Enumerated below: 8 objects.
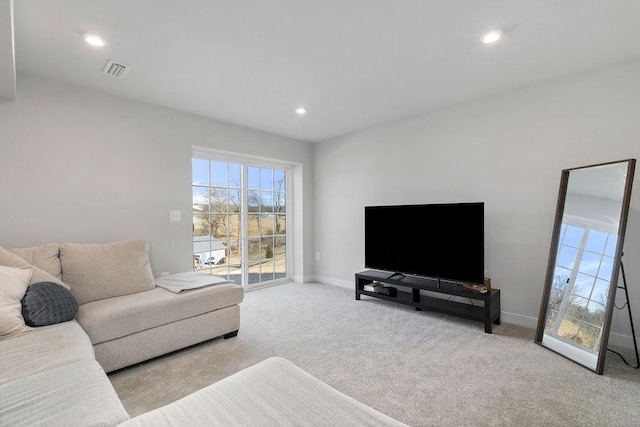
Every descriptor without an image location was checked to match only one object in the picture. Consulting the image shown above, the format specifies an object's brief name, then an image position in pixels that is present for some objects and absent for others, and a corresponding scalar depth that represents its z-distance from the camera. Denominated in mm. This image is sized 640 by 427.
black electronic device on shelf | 3488
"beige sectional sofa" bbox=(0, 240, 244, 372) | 2057
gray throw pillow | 1806
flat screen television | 2887
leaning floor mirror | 2145
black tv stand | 2783
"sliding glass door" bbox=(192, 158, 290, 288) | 3865
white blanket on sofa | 2562
